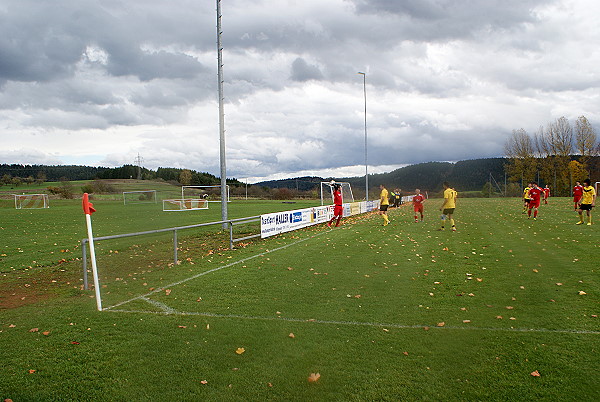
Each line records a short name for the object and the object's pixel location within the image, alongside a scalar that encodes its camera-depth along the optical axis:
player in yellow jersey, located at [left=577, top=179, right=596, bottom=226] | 17.56
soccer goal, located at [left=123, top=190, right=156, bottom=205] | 46.38
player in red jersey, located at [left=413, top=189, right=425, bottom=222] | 21.86
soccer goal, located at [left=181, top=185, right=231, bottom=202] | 44.08
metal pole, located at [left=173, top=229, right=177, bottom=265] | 10.21
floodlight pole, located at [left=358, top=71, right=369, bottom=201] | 37.02
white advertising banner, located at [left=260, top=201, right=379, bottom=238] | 15.81
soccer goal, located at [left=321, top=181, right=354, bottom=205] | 35.31
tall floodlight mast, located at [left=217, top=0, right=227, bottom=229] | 16.56
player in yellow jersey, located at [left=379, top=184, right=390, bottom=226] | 20.64
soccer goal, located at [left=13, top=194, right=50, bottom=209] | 44.25
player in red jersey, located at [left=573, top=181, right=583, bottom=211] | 20.26
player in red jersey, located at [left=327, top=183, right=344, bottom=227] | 20.33
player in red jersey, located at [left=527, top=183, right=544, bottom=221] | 22.00
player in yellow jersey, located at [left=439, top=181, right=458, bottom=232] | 17.05
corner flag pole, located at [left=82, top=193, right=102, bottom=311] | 6.33
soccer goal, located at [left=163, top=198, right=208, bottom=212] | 40.38
